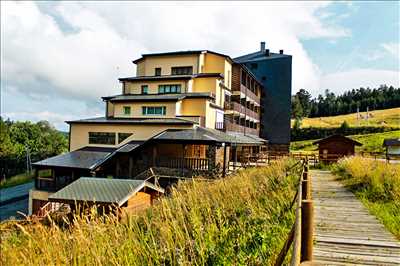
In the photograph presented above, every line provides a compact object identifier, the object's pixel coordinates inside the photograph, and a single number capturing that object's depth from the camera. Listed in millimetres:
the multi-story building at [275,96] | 43938
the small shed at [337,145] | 29669
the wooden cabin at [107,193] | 13453
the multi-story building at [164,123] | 22797
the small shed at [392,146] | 35344
